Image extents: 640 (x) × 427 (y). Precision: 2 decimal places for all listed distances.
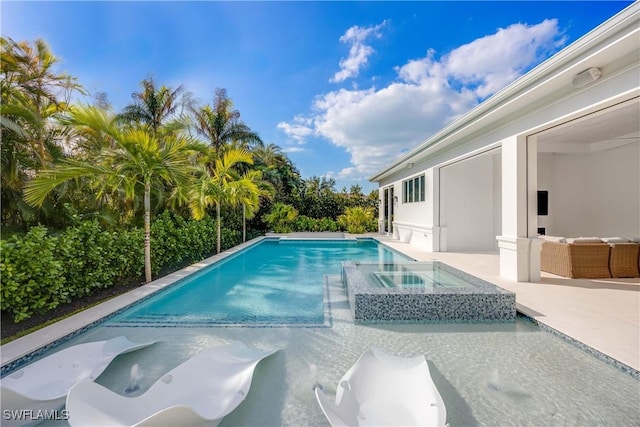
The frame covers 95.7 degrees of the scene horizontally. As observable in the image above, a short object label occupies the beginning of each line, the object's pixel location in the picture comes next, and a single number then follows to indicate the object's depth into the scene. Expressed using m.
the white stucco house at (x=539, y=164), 4.23
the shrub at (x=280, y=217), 18.03
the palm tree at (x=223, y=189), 9.44
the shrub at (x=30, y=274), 3.64
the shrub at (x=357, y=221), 18.88
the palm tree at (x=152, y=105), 13.09
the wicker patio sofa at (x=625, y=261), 6.49
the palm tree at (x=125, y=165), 4.98
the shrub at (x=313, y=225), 19.67
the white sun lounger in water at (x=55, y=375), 2.31
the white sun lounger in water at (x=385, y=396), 2.27
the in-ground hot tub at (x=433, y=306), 4.47
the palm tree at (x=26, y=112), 5.26
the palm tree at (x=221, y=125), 15.69
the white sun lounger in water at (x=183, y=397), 2.07
